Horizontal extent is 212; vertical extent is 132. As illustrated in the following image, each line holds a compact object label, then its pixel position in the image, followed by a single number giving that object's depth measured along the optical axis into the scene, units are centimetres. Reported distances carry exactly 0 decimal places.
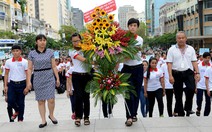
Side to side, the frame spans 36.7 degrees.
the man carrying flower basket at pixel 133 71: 519
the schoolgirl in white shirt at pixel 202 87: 752
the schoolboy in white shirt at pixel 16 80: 625
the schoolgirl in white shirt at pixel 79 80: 518
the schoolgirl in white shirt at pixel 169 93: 669
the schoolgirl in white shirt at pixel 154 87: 696
